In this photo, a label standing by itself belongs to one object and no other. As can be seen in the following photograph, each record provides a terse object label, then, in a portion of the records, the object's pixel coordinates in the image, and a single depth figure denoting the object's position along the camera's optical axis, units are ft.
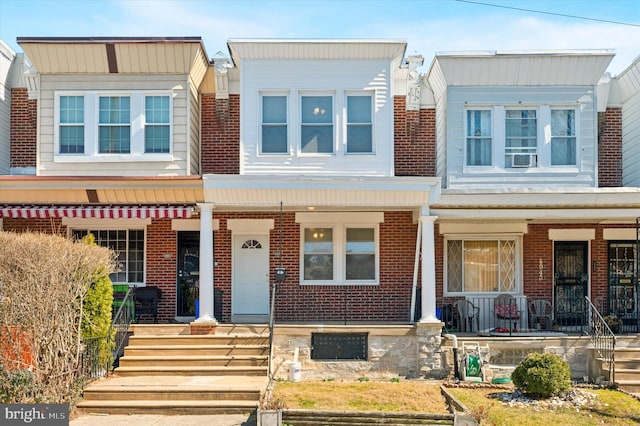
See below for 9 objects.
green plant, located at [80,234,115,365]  37.88
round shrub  37.78
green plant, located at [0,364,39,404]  32.91
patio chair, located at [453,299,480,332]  51.42
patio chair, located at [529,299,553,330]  53.06
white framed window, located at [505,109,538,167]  50.19
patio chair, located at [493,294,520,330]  51.01
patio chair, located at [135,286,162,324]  51.06
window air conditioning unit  50.14
